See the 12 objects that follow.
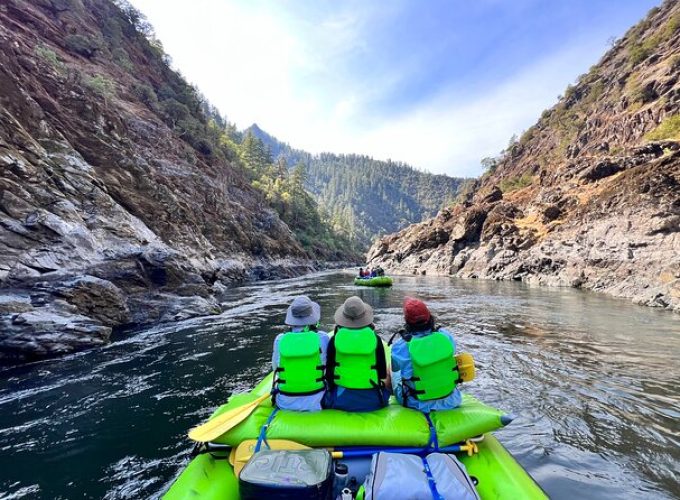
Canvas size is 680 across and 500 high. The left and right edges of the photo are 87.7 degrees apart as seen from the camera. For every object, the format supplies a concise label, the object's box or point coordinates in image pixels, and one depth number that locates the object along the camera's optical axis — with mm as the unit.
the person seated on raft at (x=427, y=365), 3949
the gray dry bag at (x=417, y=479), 2475
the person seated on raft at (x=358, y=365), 4047
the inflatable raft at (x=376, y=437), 3053
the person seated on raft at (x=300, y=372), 4066
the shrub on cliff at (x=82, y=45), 33344
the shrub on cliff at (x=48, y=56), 23953
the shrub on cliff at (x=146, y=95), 37675
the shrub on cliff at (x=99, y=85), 26719
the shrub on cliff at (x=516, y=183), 56022
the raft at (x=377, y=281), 26359
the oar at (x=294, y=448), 3334
